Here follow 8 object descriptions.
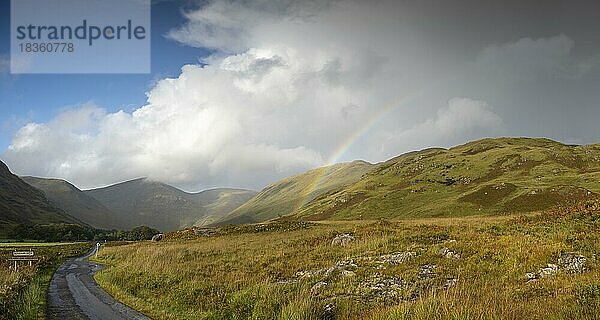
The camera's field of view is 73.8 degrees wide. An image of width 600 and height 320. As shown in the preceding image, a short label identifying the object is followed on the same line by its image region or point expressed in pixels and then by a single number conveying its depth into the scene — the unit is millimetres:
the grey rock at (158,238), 88919
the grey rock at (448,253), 24219
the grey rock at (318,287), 19050
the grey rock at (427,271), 20906
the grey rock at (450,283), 17792
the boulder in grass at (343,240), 35131
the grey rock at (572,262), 18266
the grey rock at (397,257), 25000
